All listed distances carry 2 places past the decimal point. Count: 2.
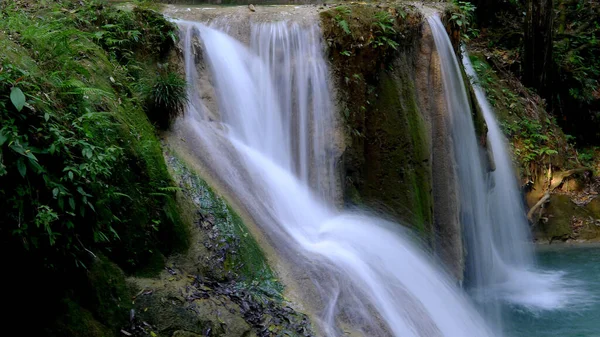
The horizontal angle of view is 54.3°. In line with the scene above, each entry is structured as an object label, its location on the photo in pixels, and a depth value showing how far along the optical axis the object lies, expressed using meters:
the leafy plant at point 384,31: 8.80
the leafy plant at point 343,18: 8.48
